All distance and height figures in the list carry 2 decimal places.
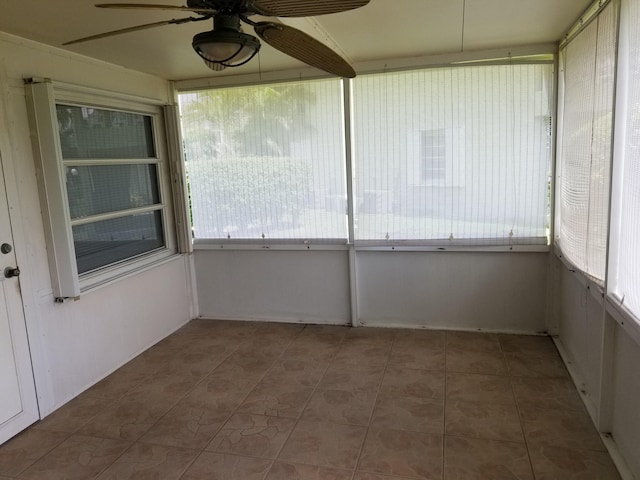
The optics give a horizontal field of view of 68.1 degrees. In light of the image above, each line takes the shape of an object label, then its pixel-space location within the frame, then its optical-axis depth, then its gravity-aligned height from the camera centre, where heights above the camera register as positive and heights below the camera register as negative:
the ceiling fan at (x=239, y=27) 1.40 +0.48
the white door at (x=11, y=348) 2.64 -0.91
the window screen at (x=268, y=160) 4.00 +0.12
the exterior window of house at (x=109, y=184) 3.21 -0.02
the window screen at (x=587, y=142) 2.36 +0.09
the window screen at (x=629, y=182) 1.98 -0.12
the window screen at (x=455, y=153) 3.60 +0.08
